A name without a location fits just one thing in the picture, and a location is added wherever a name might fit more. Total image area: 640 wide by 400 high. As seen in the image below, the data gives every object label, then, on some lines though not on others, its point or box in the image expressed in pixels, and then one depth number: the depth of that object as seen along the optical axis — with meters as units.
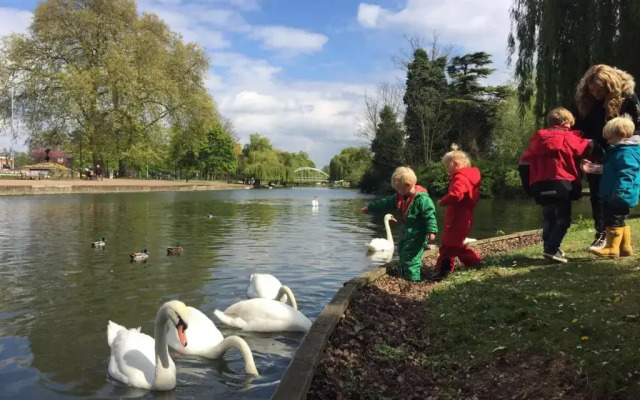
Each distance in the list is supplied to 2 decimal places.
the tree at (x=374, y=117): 56.09
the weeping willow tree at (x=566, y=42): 17.38
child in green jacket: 7.54
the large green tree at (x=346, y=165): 107.91
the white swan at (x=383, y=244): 13.44
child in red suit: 7.32
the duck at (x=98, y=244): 13.34
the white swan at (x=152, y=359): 4.96
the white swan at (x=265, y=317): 6.64
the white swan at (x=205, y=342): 5.37
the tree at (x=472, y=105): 53.69
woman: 6.74
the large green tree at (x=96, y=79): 50.91
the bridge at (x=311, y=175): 145.20
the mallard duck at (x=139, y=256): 11.48
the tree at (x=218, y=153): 90.00
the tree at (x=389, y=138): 54.66
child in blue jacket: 6.24
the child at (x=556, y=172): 6.77
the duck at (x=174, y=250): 12.55
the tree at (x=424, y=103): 52.03
